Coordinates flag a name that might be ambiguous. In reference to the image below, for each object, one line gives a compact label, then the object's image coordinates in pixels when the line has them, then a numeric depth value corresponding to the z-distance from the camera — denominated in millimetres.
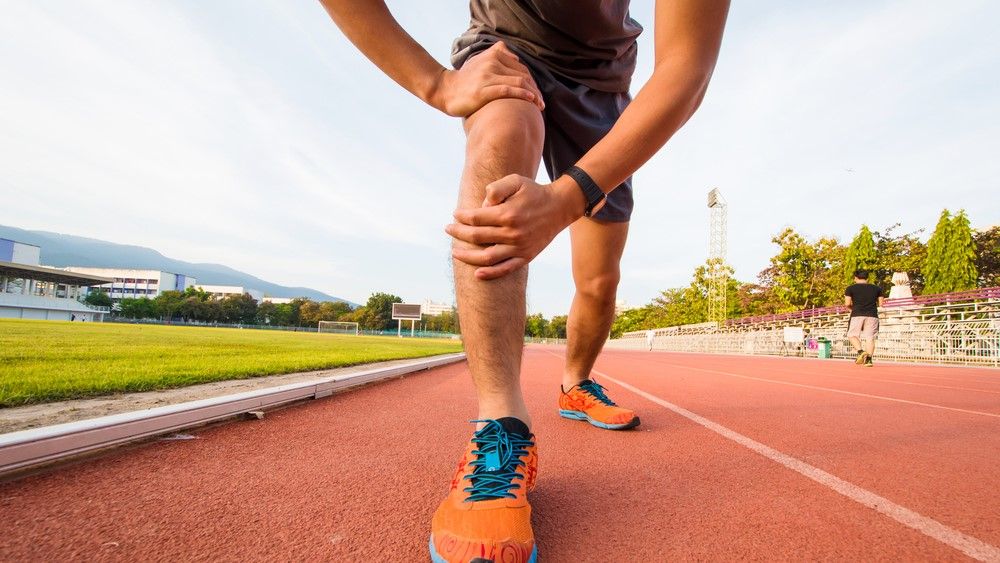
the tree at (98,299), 92688
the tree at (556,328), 113688
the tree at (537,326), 107700
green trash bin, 16406
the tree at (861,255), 26875
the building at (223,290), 132375
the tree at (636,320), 71125
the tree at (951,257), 23625
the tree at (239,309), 95300
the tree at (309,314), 102875
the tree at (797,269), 28109
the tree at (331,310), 104125
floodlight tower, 47366
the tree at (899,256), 26766
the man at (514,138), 1045
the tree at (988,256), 26156
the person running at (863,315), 10125
